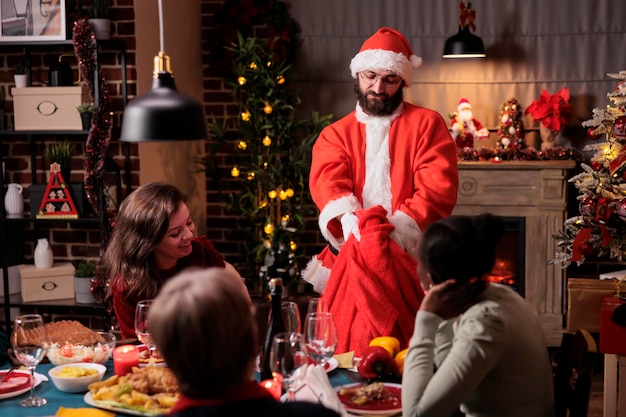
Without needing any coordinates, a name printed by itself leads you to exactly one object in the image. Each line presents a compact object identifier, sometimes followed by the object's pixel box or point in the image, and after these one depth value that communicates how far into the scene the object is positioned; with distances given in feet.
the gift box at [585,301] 13.89
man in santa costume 11.05
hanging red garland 13.34
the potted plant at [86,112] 13.47
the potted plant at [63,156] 13.87
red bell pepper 6.79
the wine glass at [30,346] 6.43
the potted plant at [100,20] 13.62
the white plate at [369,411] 6.06
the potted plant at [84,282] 13.89
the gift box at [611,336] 11.55
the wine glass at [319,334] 6.42
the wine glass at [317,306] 6.94
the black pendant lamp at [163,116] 6.52
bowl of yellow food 6.60
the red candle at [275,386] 6.12
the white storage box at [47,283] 14.08
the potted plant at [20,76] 13.99
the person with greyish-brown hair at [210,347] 4.21
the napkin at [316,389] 5.86
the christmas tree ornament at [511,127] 17.01
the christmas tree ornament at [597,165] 13.87
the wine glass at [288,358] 5.81
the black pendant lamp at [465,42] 16.72
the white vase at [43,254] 14.25
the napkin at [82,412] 6.07
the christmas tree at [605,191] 13.16
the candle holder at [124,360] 6.84
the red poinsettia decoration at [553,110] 16.70
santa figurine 17.07
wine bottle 6.64
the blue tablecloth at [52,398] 6.28
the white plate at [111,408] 6.02
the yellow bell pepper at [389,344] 7.14
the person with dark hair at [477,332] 5.99
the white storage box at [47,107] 13.70
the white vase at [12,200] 14.28
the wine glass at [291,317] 6.84
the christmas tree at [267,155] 16.74
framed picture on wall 13.67
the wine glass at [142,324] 7.08
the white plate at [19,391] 6.58
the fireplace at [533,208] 16.58
